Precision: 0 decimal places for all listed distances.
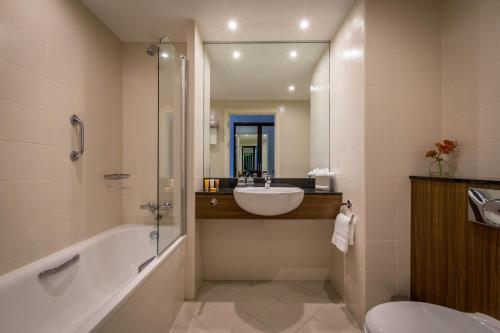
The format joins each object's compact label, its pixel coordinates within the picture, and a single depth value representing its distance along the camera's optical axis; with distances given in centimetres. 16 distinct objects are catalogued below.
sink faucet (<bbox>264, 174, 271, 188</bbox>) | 194
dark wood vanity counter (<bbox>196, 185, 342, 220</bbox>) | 171
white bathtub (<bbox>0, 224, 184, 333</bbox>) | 104
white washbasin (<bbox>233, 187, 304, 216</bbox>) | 152
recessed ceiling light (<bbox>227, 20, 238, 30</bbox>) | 178
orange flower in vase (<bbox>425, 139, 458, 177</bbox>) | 127
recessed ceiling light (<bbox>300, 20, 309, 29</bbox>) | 176
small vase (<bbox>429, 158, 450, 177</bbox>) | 136
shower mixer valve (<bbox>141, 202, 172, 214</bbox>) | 182
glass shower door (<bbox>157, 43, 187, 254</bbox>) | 148
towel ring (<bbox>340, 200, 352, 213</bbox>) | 158
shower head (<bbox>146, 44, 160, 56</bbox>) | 169
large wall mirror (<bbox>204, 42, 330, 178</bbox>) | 212
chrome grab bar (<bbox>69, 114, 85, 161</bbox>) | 154
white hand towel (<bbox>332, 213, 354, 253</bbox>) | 149
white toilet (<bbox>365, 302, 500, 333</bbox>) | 91
